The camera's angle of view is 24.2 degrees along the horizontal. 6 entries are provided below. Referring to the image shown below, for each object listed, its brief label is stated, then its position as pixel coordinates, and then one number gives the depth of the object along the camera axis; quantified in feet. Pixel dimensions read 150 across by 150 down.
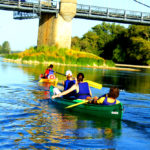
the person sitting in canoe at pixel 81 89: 40.37
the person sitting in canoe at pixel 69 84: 43.31
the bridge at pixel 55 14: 161.38
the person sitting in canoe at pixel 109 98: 34.71
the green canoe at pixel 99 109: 35.53
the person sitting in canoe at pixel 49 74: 72.69
